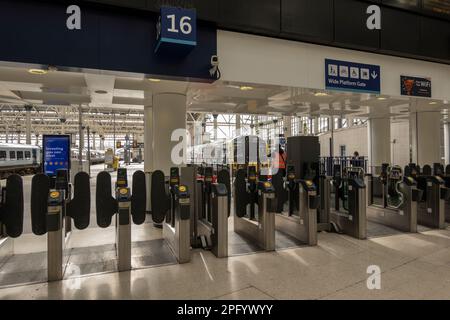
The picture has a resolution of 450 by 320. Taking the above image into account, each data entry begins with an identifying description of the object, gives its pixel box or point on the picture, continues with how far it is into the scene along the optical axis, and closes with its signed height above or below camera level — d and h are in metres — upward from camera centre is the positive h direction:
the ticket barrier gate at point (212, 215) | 3.88 -0.82
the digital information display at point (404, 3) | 4.91 +2.43
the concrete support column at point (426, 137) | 7.98 +0.45
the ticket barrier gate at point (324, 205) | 5.15 -0.85
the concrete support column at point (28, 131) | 15.90 +1.47
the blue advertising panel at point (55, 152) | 7.62 +0.14
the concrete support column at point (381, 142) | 8.97 +0.36
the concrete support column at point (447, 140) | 12.95 +0.59
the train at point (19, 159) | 14.97 -0.05
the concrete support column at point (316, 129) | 19.40 +1.73
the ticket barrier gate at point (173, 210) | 3.63 -0.70
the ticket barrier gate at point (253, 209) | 4.16 -0.79
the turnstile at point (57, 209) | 3.16 -0.61
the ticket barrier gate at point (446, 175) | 6.00 -0.42
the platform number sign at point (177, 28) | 3.45 +1.46
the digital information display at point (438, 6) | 5.17 +2.51
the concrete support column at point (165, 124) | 5.96 +0.63
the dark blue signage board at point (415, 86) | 5.25 +1.18
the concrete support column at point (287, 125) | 18.28 +1.76
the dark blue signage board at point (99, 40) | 3.31 +1.35
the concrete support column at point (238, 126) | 20.64 +2.22
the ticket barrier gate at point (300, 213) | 4.39 -0.87
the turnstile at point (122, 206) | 3.45 -0.61
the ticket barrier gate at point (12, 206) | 3.50 -0.55
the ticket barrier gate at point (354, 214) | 4.68 -0.95
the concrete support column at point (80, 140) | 8.09 +0.47
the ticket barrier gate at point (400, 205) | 5.09 -0.83
